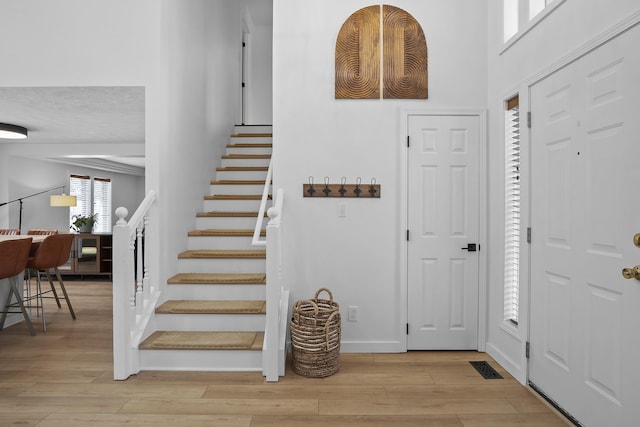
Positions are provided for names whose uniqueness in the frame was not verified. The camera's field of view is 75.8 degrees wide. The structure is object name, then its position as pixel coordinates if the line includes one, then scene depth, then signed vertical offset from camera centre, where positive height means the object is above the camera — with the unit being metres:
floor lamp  7.35 +0.14
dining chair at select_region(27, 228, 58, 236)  6.02 -0.36
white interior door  3.34 -0.01
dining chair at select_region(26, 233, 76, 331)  4.28 -0.49
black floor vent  2.89 -1.16
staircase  2.94 -0.73
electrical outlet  3.36 -0.85
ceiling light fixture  5.11 +0.97
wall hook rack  3.35 +0.15
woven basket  2.85 -0.97
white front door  1.88 -0.13
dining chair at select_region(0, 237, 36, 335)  3.61 -0.48
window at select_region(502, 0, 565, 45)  2.56 +1.35
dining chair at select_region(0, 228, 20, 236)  5.86 -0.35
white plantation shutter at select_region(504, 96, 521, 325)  2.97 +0.00
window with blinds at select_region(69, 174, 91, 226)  8.43 +0.32
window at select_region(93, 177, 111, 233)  9.29 +0.12
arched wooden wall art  3.37 +1.25
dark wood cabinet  6.93 -0.81
